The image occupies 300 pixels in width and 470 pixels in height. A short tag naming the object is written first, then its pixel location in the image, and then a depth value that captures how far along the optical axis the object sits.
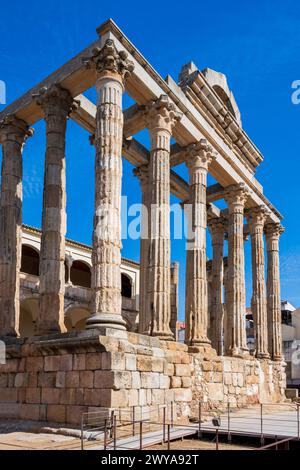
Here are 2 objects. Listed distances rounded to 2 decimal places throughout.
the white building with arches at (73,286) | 28.33
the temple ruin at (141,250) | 13.01
